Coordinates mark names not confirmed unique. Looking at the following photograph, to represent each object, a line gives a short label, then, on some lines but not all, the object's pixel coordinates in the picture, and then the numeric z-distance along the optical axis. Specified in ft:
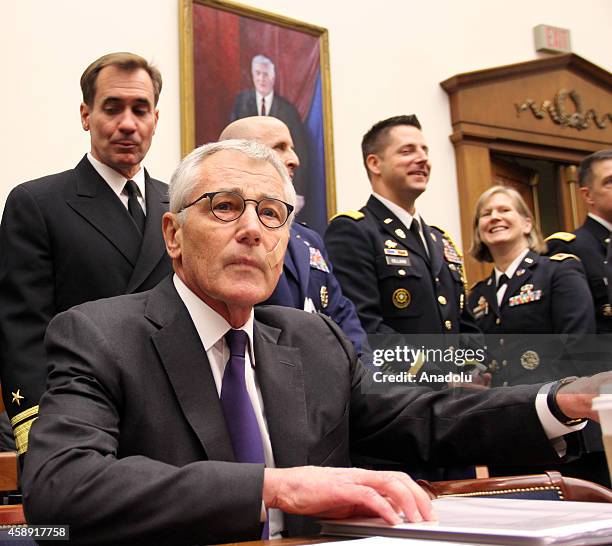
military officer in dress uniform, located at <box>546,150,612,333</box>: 12.48
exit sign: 20.94
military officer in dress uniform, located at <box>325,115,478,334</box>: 10.28
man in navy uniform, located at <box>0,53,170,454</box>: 6.89
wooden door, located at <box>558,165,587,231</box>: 21.81
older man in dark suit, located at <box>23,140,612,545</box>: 3.67
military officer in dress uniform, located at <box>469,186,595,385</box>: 10.80
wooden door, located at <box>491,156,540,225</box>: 20.77
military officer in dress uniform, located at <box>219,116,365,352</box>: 8.64
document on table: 2.86
